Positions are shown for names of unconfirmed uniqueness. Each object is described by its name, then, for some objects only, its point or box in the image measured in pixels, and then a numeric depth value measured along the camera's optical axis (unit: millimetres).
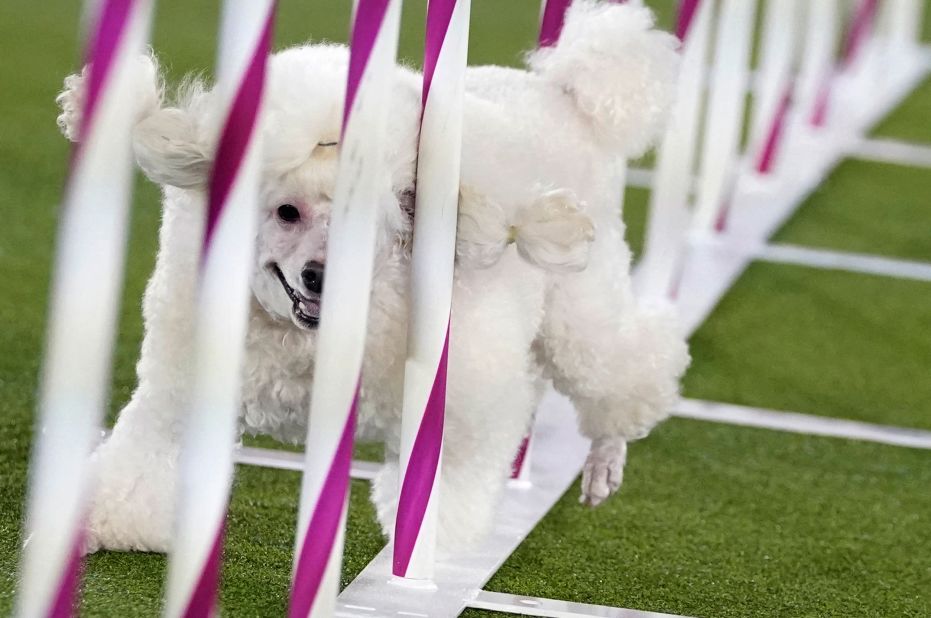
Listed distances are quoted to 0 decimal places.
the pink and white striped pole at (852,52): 10281
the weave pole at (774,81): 8148
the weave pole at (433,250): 3381
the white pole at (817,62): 9297
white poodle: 3303
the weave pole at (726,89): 6965
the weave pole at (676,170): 5695
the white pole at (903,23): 11906
